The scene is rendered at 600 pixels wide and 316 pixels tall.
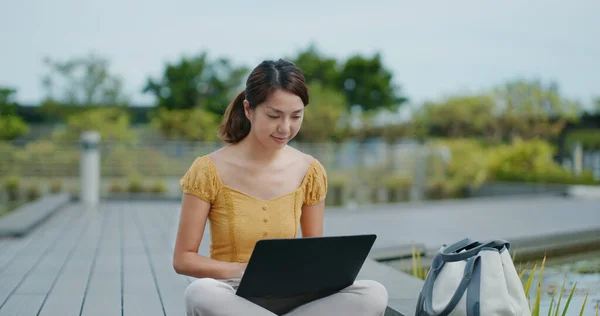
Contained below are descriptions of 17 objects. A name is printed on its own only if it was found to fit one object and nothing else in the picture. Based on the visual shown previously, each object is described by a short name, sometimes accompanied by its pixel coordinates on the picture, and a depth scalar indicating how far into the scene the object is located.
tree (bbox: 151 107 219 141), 21.73
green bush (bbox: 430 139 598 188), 14.77
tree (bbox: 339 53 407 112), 35.16
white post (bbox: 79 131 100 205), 9.73
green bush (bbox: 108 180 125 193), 11.13
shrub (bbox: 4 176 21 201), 10.68
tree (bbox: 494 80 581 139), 22.12
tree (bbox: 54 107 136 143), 13.95
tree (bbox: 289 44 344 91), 34.94
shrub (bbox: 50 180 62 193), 10.80
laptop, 1.57
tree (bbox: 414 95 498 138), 25.02
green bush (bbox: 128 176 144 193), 11.16
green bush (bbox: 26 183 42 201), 10.76
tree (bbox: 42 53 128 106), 24.09
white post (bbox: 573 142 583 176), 16.42
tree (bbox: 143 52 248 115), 31.42
